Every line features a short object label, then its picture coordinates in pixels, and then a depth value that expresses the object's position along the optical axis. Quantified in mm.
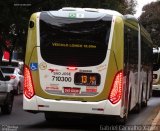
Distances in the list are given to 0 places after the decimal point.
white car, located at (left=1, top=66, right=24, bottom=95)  31844
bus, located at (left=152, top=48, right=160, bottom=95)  34219
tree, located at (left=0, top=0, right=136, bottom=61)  33688
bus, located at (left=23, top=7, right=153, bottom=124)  14078
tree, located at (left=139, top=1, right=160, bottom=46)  80938
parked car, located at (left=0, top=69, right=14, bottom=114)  18053
